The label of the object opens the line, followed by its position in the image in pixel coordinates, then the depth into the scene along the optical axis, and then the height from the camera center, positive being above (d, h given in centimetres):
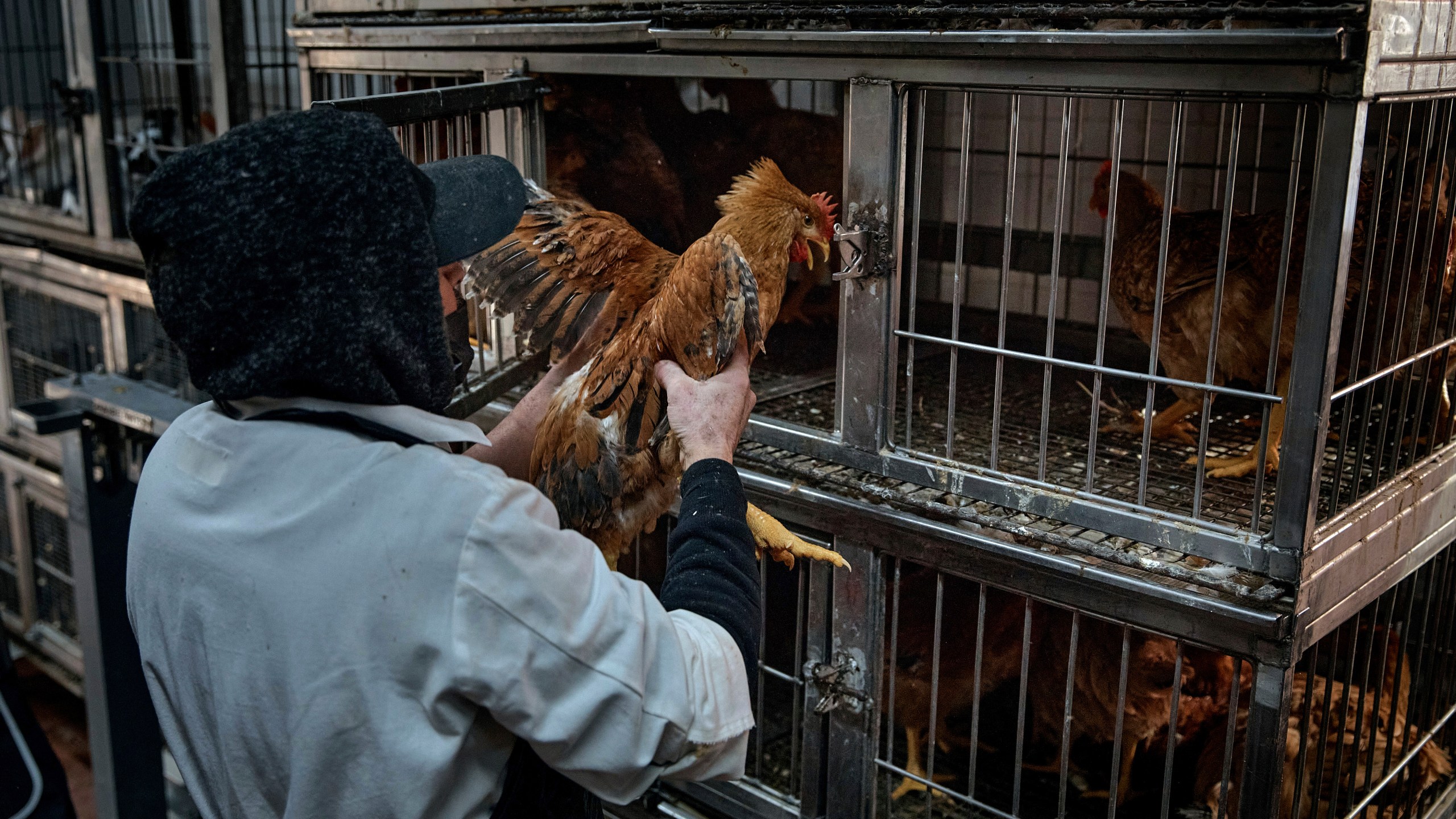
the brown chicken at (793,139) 226 -13
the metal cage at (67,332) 330 -80
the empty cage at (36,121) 377 -20
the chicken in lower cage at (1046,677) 189 -97
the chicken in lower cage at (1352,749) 168 -103
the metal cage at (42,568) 382 -165
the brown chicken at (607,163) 200 -16
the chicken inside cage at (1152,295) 149 -35
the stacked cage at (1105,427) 134 -54
